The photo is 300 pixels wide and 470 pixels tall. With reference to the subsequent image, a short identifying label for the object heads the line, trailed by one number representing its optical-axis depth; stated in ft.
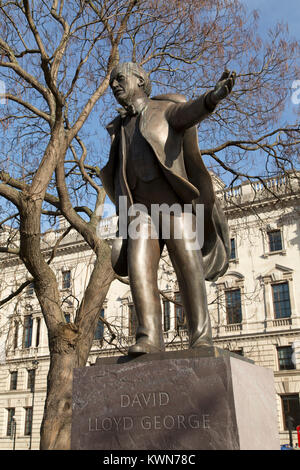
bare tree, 30.30
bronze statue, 11.33
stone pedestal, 9.08
